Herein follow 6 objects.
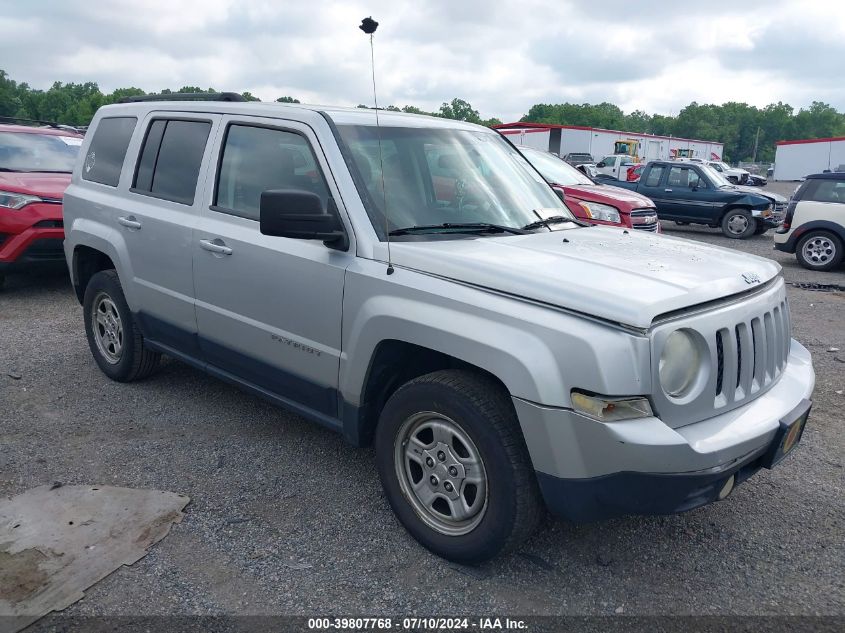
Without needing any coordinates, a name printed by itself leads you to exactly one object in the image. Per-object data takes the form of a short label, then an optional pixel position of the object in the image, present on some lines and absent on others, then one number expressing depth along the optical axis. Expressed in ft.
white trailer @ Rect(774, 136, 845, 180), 172.35
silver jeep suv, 8.43
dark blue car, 52.37
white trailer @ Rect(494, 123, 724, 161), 141.79
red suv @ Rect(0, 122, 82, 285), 24.72
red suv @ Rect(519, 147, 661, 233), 33.09
